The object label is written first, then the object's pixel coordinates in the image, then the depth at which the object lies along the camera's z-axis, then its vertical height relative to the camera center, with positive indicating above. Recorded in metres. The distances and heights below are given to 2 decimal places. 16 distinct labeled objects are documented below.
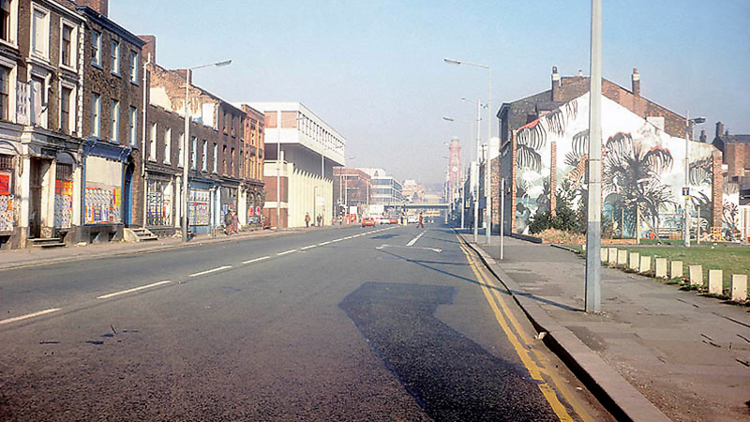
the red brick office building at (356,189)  148.75 +4.44
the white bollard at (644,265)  17.04 -1.43
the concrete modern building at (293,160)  72.00 +5.82
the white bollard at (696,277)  13.53 -1.34
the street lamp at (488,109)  34.54 +5.99
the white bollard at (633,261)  17.77 -1.35
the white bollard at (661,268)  15.69 -1.35
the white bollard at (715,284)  12.36 -1.35
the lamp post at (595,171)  9.43 +0.57
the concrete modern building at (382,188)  193.38 +5.84
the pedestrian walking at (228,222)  43.89 -1.04
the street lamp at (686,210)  34.41 +0.09
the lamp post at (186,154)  32.50 +2.61
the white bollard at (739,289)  11.25 -1.32
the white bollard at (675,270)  15.14 -1.35
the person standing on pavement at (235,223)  49.70 -1.27
